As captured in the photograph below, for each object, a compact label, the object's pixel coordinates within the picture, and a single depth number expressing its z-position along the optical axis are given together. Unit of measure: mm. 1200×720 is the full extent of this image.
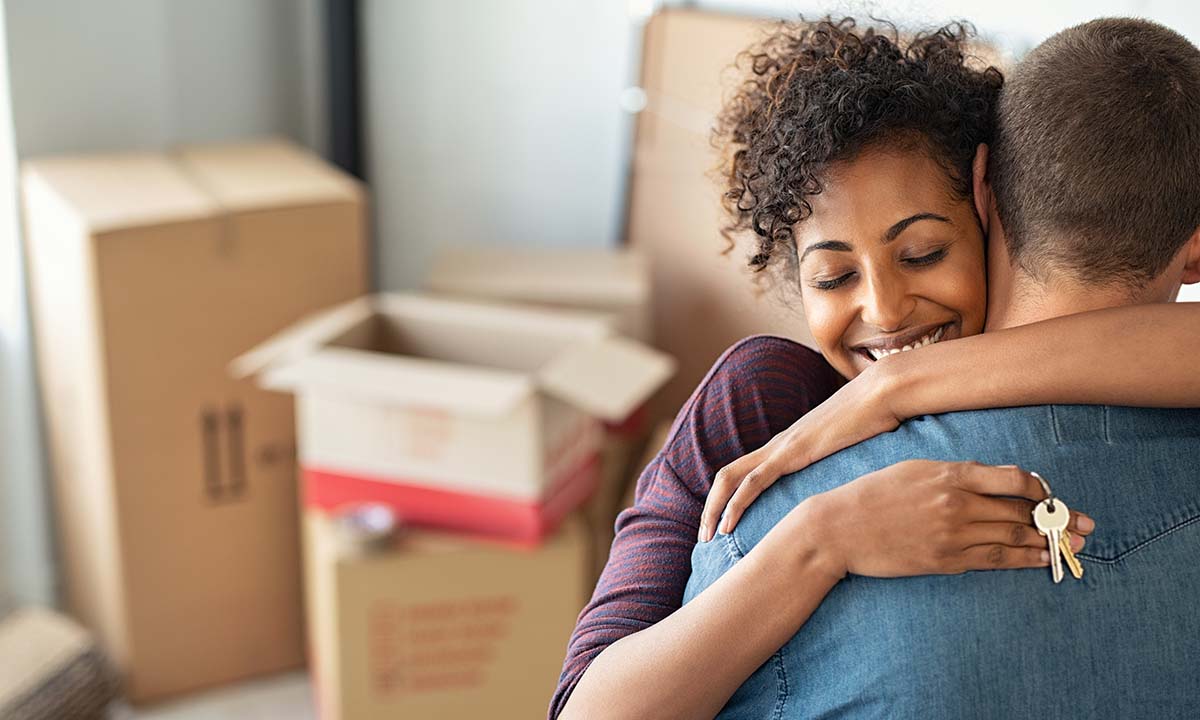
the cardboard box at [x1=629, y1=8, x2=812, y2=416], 2379
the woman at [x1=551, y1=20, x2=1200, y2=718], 901
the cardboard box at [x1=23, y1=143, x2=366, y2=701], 2484
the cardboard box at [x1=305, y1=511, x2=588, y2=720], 2314
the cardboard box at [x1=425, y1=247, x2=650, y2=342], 2572
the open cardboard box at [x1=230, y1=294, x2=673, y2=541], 2191
